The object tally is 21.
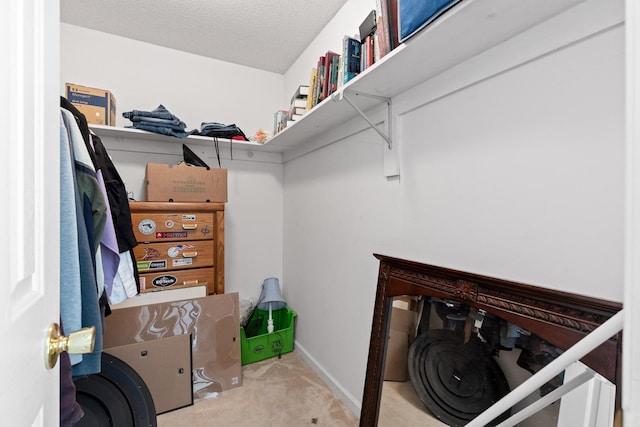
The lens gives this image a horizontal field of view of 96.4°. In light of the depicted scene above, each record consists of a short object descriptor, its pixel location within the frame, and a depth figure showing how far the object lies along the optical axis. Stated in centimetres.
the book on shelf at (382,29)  114
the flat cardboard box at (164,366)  175
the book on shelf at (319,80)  168
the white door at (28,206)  35
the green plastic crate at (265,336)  232
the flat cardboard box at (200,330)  183
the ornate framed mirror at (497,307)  76
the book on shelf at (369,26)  136
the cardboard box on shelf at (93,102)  187
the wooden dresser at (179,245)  196
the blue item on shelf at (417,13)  84
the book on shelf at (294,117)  202
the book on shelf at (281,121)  223
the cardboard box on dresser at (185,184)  203
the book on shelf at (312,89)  178
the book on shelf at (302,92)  204
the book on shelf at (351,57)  142
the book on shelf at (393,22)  112
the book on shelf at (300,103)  203
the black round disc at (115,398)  134
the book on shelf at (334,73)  159
